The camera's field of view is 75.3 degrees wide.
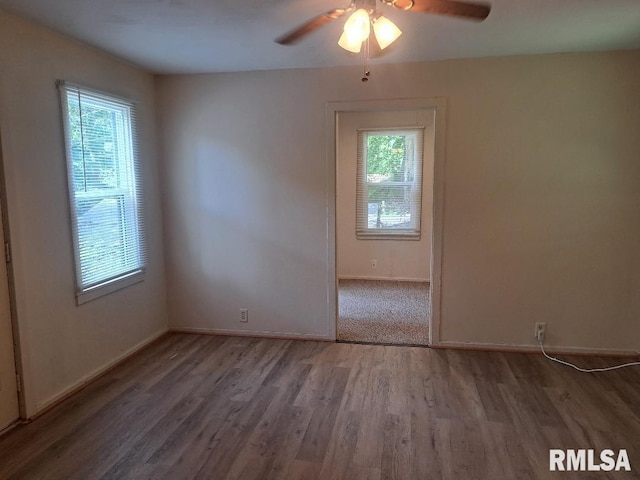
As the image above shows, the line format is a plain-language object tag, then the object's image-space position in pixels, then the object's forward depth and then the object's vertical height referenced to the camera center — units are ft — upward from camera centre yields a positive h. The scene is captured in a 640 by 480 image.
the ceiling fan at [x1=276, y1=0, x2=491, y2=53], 5.72 +2.51
